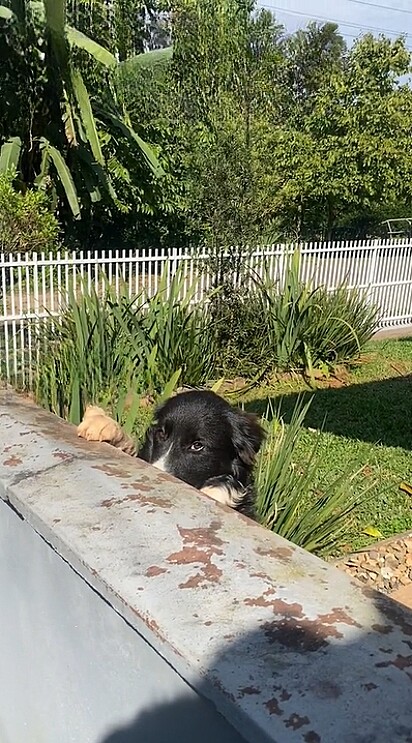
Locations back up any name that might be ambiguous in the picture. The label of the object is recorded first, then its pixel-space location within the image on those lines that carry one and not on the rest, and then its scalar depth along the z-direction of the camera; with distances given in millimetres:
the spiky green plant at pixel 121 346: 5199
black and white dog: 2945
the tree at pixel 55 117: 14047
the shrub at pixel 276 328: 9469
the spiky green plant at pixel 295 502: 3303
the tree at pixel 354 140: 23656
